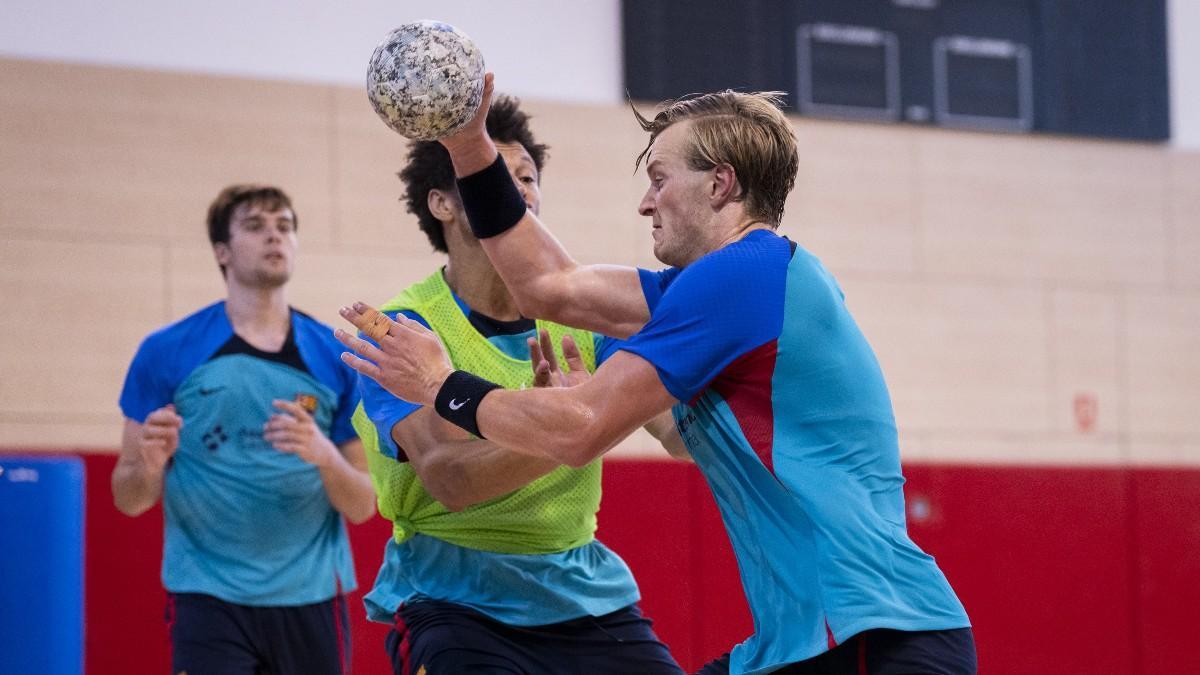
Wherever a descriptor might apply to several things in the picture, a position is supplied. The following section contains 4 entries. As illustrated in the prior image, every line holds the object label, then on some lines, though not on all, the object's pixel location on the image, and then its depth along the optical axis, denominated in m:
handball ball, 5.34
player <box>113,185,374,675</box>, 8.87
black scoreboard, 16.12
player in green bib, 5.99
